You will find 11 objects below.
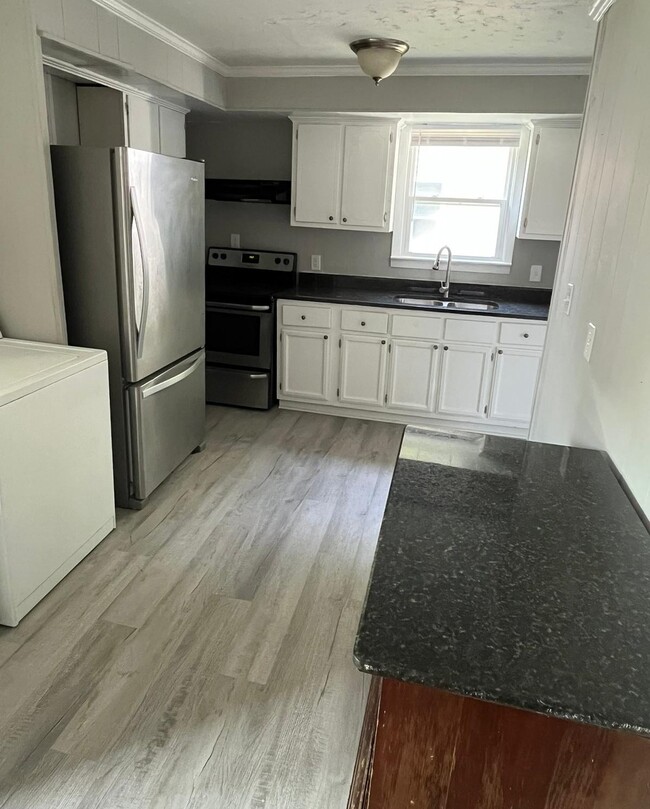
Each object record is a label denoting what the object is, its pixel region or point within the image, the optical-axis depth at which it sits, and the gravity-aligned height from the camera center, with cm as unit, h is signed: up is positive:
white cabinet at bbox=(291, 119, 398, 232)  392 +35
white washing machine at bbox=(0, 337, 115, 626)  198 -93
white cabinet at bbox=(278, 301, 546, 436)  379 -89
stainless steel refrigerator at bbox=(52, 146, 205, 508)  244 -30
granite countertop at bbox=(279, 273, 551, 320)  391 -45
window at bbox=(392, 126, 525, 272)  404 +26
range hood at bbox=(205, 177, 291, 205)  421 +22
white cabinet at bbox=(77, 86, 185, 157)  305 +50
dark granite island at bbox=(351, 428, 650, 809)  85 -63
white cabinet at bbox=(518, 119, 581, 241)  361 +36
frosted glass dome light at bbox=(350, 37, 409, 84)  287 +83
